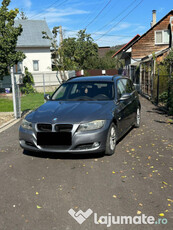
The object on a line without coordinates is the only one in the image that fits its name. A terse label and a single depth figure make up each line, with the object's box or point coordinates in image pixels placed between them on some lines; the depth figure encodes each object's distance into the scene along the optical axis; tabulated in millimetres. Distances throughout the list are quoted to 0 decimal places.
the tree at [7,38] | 19844
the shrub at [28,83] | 22986
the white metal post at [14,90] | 10030
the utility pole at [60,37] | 27156
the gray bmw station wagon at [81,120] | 4730
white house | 31012
